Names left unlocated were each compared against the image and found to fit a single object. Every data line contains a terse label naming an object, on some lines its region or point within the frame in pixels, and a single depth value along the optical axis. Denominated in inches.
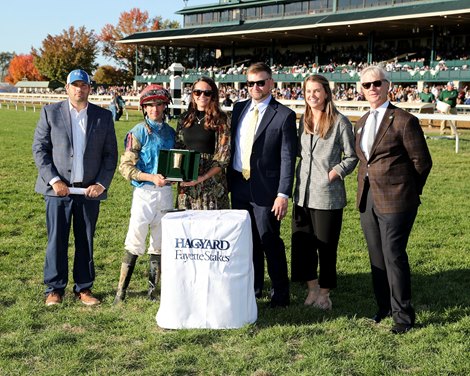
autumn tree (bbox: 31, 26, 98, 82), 3203.7
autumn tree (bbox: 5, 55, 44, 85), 4229.8
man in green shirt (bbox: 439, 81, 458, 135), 828.6
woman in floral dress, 191.9
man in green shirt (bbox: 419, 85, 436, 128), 1037.2
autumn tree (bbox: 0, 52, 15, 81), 6958.7
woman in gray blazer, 192.4
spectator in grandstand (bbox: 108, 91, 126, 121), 1065.3
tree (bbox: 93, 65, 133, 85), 3080.7
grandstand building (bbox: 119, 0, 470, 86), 1688.0
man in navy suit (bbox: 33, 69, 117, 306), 199.2
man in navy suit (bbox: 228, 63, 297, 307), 192.9
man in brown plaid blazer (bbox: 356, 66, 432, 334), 173.2
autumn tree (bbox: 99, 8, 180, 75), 2977.4
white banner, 176.1
